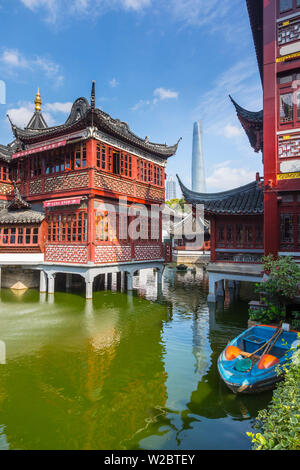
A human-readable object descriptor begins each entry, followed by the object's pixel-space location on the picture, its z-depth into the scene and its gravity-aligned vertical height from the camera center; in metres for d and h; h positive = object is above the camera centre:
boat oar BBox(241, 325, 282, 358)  7.14 -2.73
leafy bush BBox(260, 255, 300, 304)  9.28 -1.28
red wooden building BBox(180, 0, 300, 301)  11.12 +4.71
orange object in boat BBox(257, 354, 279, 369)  6.64 -2.82
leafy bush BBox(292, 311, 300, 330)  9.02 -2.57
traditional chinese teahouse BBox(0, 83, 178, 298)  15.24 +2.56
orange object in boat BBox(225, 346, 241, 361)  7.19 -2.84
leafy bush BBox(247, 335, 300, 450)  3.44 -2.41
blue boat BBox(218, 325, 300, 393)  6.40 -2.96
